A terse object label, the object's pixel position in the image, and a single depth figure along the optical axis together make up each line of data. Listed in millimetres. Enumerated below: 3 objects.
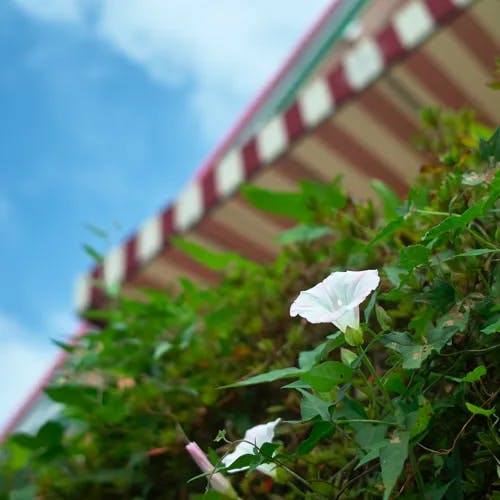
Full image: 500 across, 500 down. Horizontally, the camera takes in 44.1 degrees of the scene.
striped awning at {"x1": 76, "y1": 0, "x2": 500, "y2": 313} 2270
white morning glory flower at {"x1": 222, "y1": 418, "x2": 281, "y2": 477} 583
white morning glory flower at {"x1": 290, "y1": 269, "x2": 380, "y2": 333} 507
